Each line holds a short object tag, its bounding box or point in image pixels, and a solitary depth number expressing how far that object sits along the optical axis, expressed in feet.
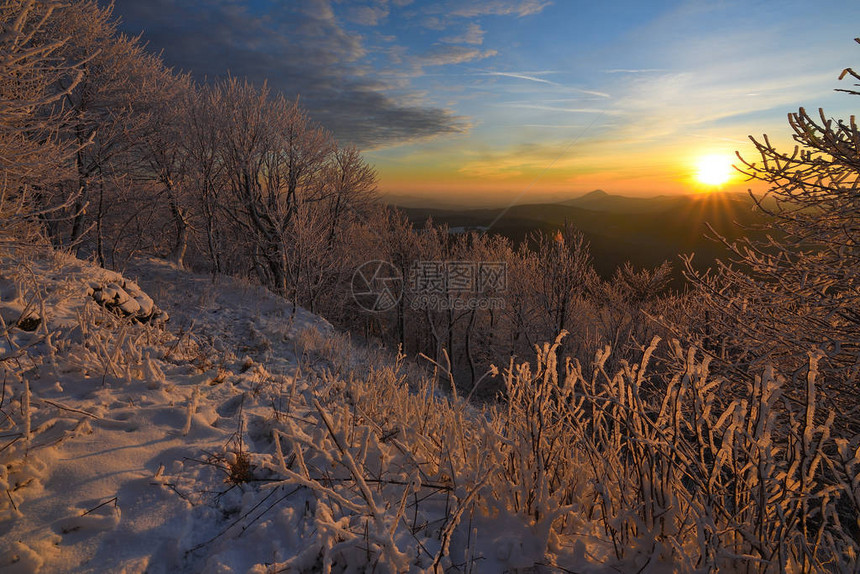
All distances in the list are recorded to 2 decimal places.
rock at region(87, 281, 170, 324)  16.97
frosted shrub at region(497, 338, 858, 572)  4.25
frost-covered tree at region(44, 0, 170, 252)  37.09
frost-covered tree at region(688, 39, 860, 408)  11.07
